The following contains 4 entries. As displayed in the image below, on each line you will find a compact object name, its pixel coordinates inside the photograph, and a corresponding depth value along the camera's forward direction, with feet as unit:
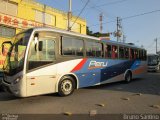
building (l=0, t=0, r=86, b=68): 45.42
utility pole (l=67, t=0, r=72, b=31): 43.64
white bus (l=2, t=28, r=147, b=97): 16.99
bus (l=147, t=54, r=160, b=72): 59.20
